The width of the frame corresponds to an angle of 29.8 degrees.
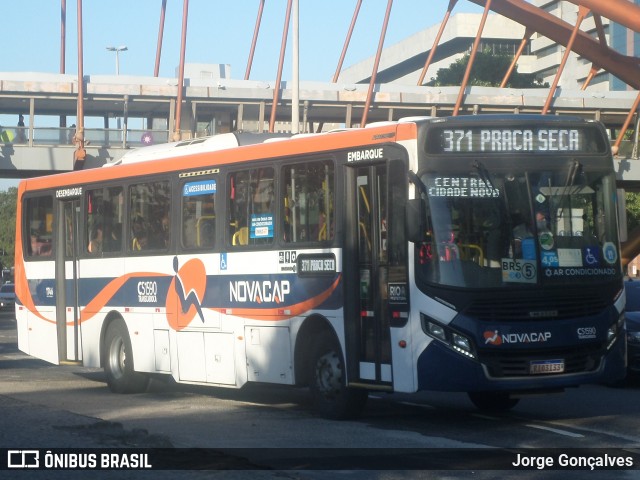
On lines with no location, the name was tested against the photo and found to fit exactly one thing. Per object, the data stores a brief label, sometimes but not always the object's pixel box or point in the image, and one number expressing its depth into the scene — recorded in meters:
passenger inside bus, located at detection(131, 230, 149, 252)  16.95
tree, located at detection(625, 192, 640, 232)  60.28
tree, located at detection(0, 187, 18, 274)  106.78
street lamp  81.65
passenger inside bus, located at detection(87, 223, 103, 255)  18.11
